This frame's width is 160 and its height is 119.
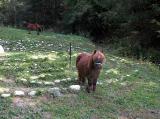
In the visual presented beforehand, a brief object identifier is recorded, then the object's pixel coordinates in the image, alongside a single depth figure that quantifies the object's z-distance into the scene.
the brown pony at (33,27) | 30.80
